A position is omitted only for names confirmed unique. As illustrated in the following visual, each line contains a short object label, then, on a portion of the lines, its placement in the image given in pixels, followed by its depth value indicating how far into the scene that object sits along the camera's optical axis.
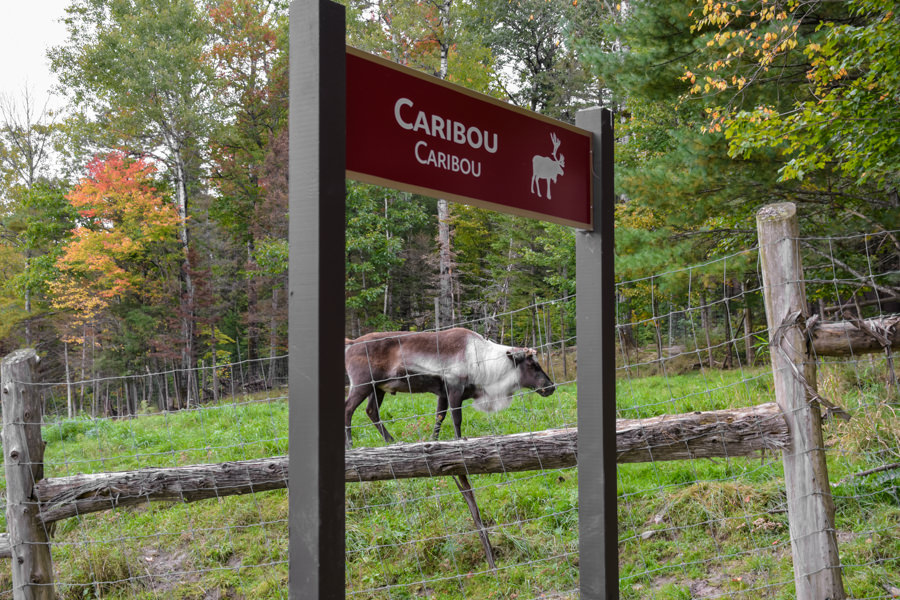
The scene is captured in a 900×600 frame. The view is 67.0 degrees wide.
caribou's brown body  5.87
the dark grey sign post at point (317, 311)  1.36
